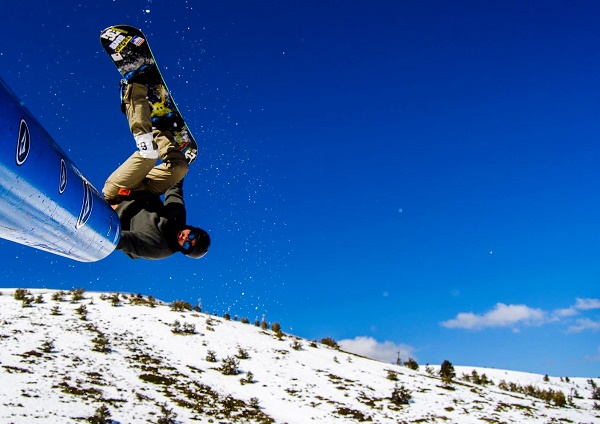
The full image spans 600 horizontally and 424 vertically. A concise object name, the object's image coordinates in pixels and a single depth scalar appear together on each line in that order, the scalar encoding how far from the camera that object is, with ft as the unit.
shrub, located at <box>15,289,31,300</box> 61.14
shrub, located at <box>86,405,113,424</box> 31.48
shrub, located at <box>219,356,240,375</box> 50.58
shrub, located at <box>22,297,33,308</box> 57.11
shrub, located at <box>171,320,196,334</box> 59.98
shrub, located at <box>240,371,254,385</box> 49.03
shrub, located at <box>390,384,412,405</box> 49.39
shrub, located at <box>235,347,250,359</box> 56.31
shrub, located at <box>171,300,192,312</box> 70.86
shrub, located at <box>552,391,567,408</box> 59.58
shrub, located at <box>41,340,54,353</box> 43.21
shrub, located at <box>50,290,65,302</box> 65.39
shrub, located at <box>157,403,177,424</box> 34.35
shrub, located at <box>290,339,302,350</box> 65.51
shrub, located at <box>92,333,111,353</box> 47.21
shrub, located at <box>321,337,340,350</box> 80.76
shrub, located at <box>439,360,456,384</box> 71.11
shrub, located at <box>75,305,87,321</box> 57.14
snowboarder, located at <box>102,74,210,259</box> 13.02
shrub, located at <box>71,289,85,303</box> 66.26
